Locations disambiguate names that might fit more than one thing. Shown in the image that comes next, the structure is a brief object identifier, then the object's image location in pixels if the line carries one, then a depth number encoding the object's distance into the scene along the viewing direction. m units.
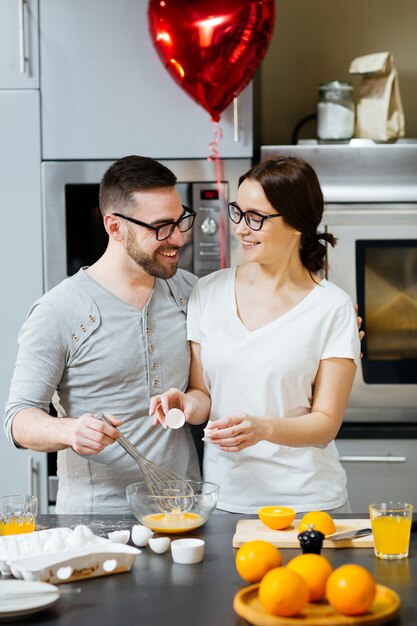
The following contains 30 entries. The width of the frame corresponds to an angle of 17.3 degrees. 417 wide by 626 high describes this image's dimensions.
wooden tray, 2.35
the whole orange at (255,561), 2.51
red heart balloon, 3.61
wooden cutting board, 2.75
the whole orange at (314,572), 2.42
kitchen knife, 2.75
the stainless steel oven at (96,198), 3.95
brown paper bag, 3.99
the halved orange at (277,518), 2.82
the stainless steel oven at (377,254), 3.96
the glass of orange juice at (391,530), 2.66
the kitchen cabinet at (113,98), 3.92
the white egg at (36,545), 2.63
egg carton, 2.54
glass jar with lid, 4.02
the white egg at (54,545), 2.63
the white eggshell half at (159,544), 2.71
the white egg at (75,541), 2.64
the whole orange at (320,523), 2.78
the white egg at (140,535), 2.75
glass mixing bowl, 2.82
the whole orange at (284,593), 2.34
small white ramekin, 2.65
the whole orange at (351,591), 2.35
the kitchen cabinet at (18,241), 3.93
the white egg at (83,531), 2.67
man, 3.20
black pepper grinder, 2.61
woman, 3.20
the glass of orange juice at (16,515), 2.80
